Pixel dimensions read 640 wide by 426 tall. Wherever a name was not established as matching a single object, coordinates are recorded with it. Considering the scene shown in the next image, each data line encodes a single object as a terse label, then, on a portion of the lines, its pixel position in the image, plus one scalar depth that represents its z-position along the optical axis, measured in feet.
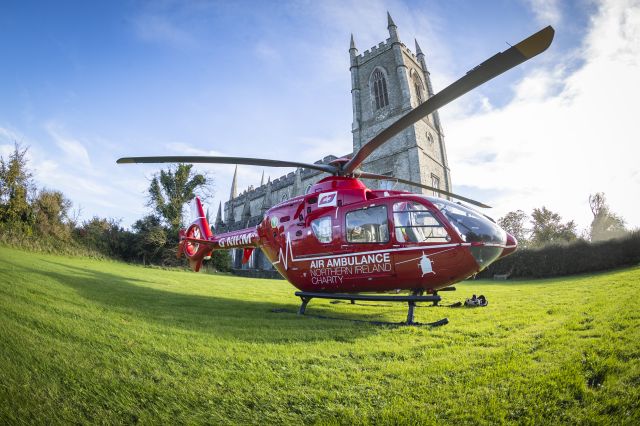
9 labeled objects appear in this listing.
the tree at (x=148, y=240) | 80.02
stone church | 79.51
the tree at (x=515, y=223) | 145.81
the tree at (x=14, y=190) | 59.21
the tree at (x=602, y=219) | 122.62
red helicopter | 16.61
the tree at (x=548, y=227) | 127.69
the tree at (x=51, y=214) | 64.59
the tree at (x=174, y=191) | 90.18
